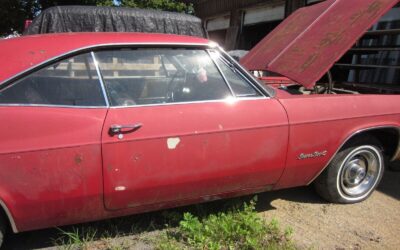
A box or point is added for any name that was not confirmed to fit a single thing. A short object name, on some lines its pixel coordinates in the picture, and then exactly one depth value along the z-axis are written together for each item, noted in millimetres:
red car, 2402
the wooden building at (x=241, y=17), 13932
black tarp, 6156
